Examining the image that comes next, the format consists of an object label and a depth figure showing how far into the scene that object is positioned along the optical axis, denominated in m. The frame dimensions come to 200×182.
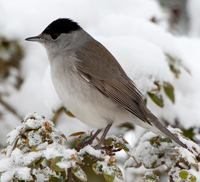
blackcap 5.99
